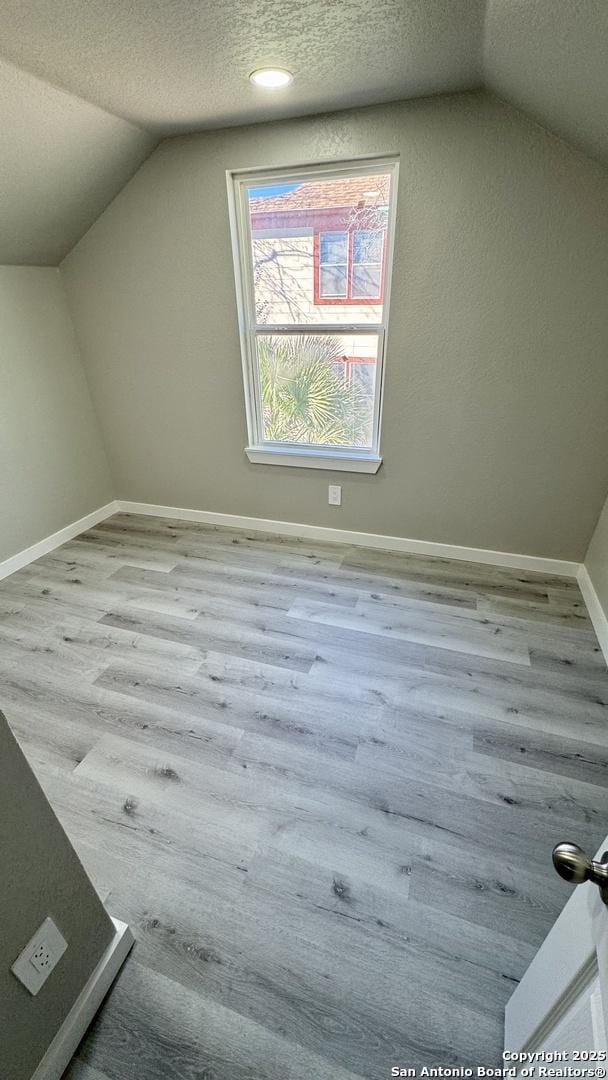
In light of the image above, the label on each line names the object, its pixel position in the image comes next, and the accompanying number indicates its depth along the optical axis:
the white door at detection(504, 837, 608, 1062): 0.49
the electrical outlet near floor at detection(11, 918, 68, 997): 0.80
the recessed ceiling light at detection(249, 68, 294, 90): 1.54
